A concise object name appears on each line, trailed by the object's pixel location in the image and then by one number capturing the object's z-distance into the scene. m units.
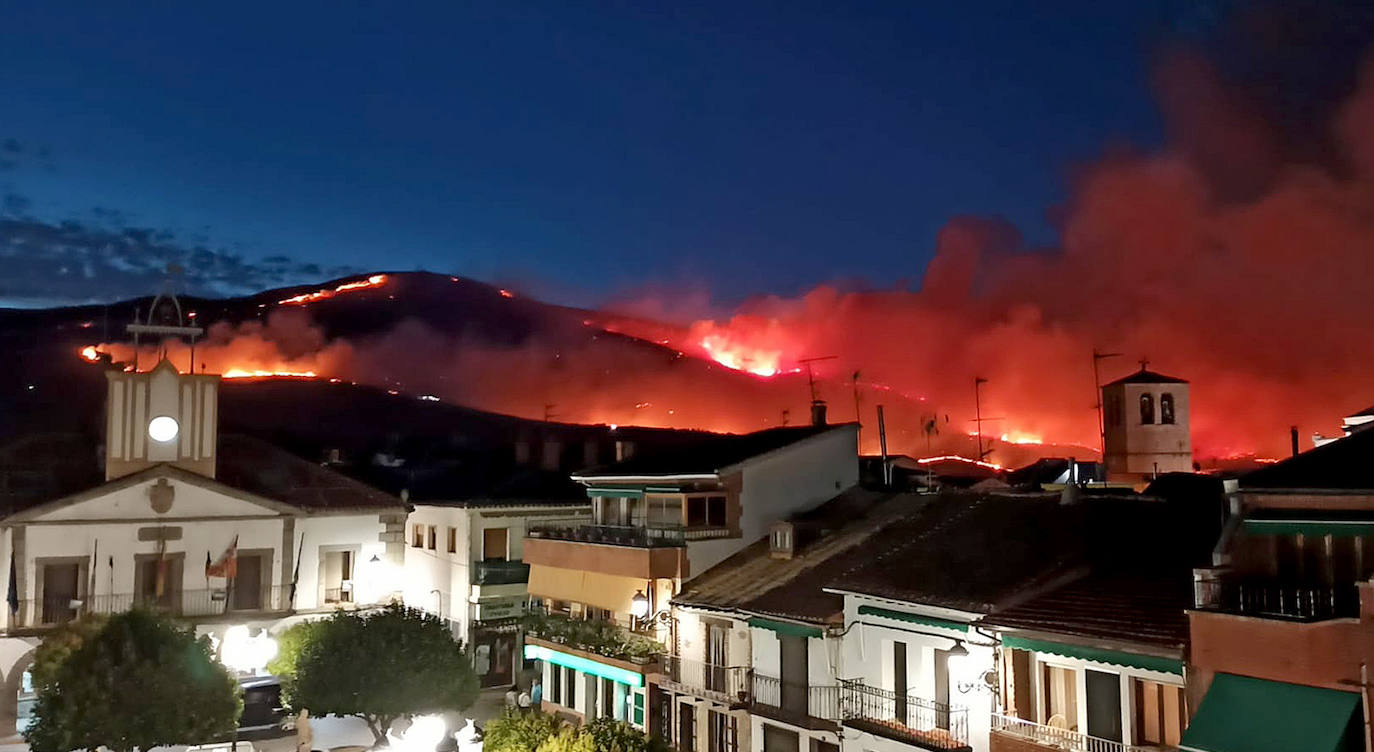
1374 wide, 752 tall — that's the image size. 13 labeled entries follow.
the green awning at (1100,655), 17.69
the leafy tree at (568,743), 20.67
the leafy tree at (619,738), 21.77
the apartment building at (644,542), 33.41
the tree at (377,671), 32.56
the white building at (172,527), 36.84
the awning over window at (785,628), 25.75
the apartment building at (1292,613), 14.98
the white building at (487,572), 46.34
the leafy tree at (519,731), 22.59
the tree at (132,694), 27.09
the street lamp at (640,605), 33.22
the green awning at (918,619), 22.11
